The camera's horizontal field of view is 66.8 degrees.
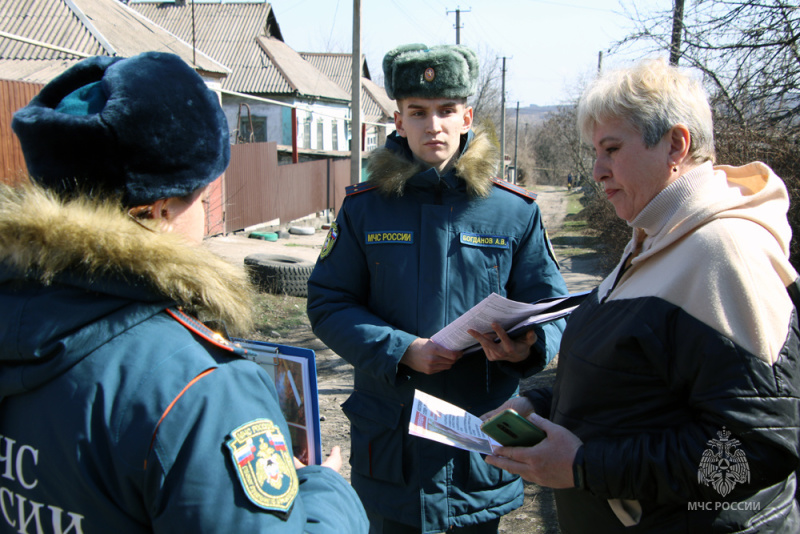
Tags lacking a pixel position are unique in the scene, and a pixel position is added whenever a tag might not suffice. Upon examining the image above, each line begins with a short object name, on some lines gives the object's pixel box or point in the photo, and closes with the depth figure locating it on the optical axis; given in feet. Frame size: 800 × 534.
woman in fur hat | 3.26
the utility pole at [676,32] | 25.71
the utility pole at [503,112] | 122.20
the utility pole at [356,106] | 39.91
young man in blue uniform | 7.20
